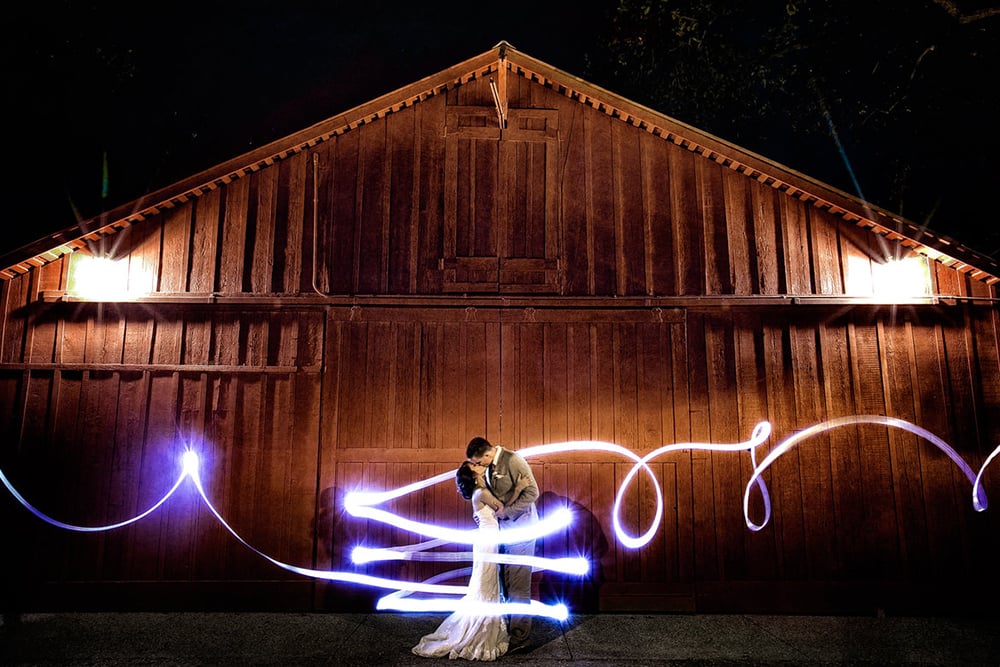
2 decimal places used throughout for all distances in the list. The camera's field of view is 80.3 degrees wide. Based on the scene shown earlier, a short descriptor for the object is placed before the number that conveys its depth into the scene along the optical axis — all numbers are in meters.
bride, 5.65
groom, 5.96
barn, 7.15
